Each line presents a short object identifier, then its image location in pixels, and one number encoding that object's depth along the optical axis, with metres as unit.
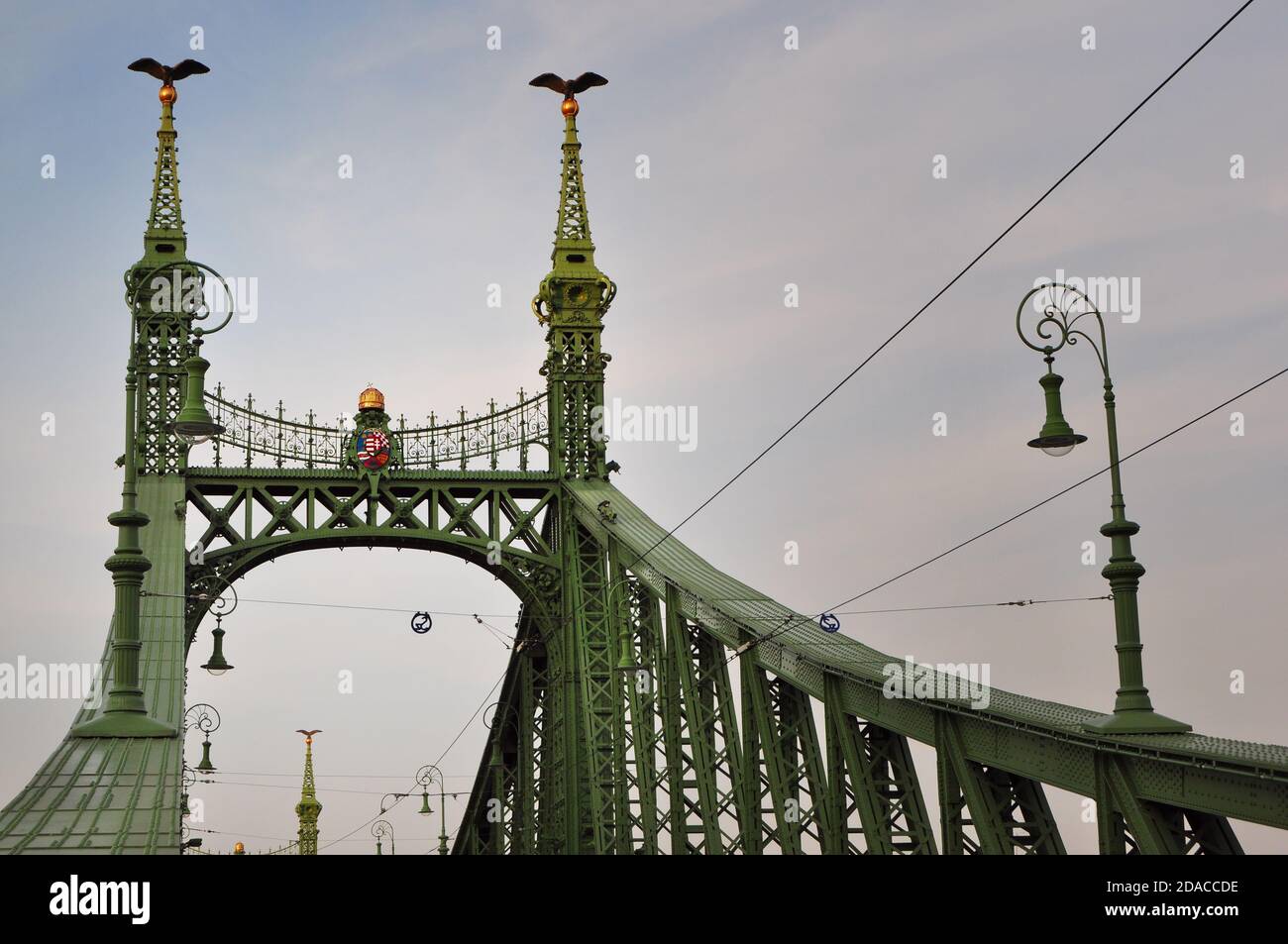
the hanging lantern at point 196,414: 31.92
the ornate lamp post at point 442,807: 73.50
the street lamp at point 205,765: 58.31
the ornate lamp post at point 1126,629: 25.69
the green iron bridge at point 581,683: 29.02
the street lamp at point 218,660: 52.47
